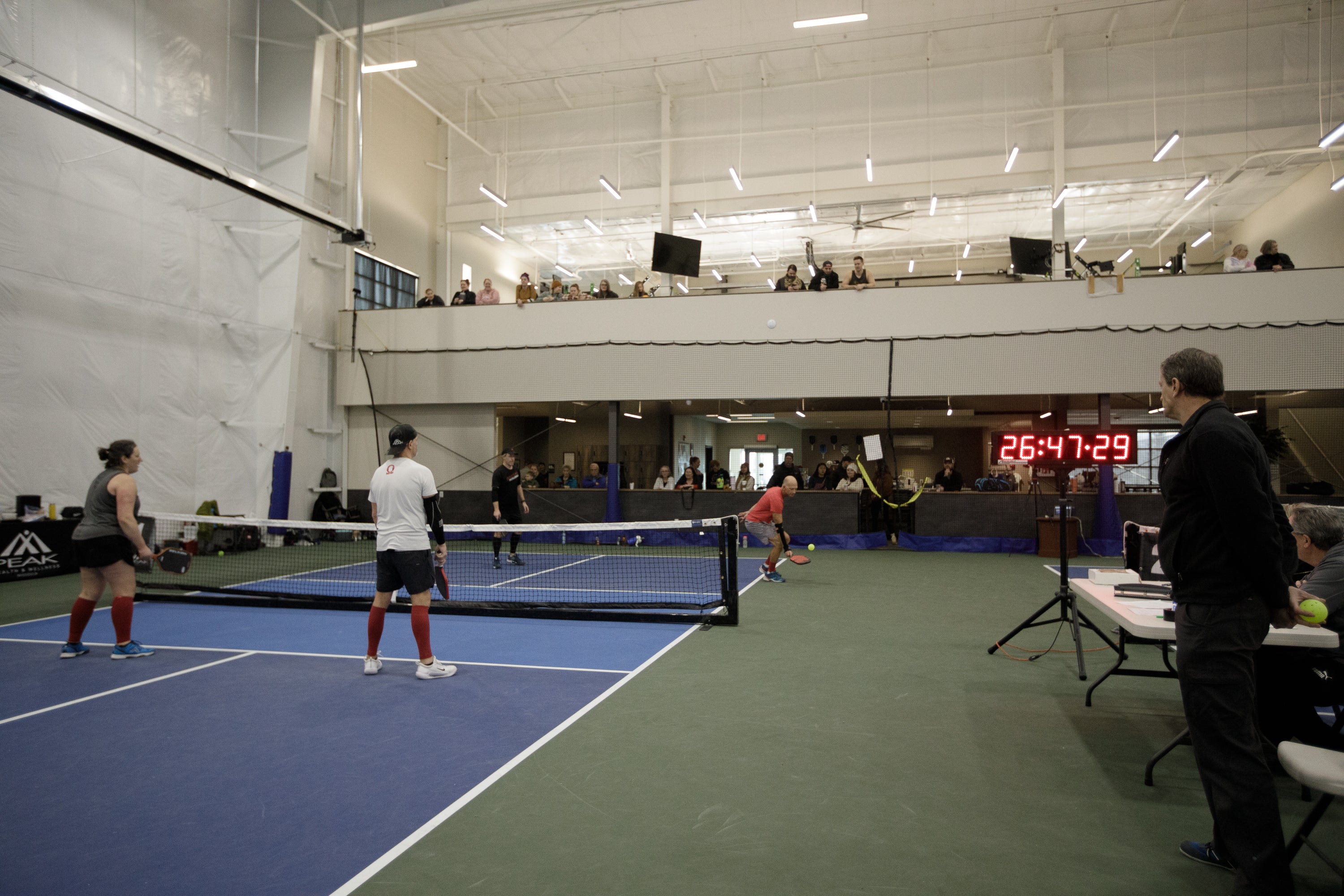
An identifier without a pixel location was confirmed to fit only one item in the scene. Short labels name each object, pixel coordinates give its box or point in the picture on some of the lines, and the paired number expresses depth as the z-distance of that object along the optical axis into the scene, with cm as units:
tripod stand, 607
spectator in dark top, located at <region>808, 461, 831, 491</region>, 1622
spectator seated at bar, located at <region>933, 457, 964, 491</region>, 1579
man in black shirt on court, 1241
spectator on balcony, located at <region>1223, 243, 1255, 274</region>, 1402
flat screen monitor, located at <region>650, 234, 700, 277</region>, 1711
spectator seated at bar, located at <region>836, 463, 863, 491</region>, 1608
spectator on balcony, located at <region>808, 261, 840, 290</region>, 1542
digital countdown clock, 828
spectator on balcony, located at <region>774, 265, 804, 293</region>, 1574
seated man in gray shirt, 357
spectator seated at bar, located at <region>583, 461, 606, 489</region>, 1830
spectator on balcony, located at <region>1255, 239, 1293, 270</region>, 1384
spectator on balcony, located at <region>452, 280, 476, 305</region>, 1747
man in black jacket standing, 259
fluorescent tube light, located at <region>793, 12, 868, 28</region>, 1316
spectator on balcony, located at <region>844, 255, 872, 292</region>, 1519
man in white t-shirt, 579
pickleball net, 823
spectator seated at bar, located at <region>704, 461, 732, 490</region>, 1761
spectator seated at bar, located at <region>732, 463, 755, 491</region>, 1706
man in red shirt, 1062
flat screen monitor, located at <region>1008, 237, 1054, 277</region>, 1527
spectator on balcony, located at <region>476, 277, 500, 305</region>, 1761
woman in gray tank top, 627
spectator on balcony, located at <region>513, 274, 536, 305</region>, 1712
